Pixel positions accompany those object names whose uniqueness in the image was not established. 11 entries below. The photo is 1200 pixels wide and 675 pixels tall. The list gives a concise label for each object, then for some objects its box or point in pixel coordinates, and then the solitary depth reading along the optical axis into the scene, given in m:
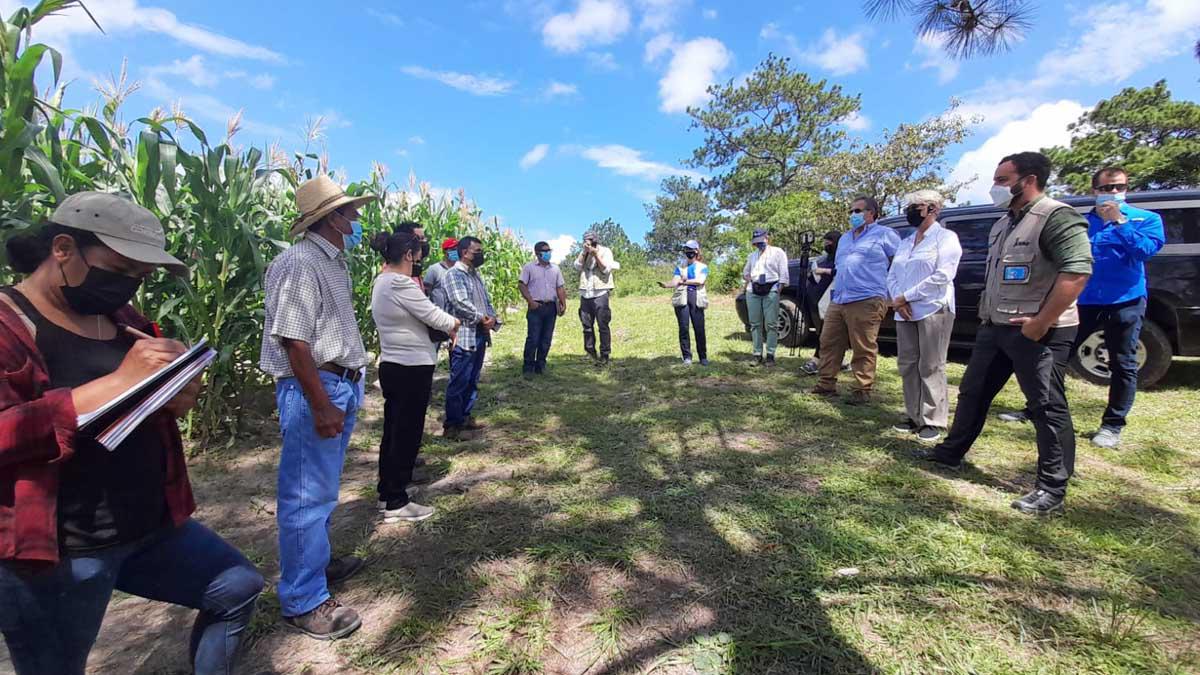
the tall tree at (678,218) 51.09
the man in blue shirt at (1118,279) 3.53
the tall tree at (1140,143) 18.31
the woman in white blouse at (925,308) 3.79
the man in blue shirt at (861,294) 4.62
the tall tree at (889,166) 19.14
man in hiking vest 2.65
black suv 4.67
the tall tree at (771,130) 27.41
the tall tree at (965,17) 4.09
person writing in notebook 1.13
